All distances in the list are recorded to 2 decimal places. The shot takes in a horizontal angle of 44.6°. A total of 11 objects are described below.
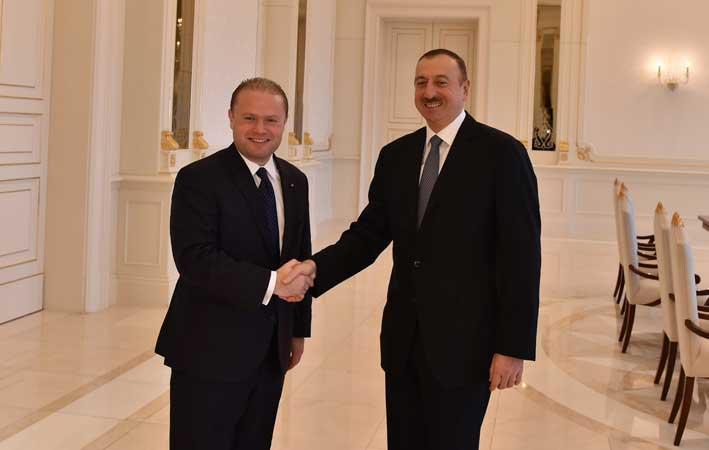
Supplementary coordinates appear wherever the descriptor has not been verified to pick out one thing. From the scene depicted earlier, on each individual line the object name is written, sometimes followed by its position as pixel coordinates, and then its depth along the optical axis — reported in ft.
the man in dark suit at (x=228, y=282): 7.45
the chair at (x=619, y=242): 21.63
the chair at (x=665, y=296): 14.74
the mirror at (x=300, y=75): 32.89
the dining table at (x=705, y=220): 22.79
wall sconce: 36.14
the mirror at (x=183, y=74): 22.24
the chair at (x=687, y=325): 13.09
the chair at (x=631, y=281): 18.79
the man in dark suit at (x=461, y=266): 7.69
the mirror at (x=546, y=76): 37.19
